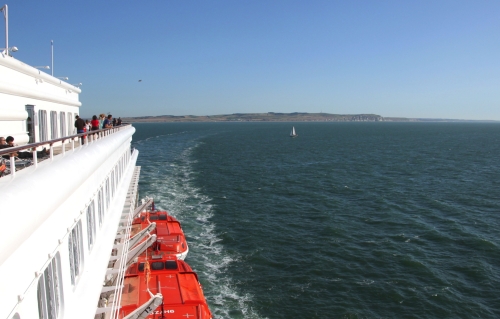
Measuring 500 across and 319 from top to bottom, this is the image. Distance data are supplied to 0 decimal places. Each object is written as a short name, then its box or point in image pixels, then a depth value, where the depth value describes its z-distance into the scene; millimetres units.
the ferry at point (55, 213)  5547
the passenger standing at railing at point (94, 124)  17547
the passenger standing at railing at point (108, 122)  20778
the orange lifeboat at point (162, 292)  15217
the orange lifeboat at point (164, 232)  23094
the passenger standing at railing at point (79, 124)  15865
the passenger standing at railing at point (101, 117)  21797
